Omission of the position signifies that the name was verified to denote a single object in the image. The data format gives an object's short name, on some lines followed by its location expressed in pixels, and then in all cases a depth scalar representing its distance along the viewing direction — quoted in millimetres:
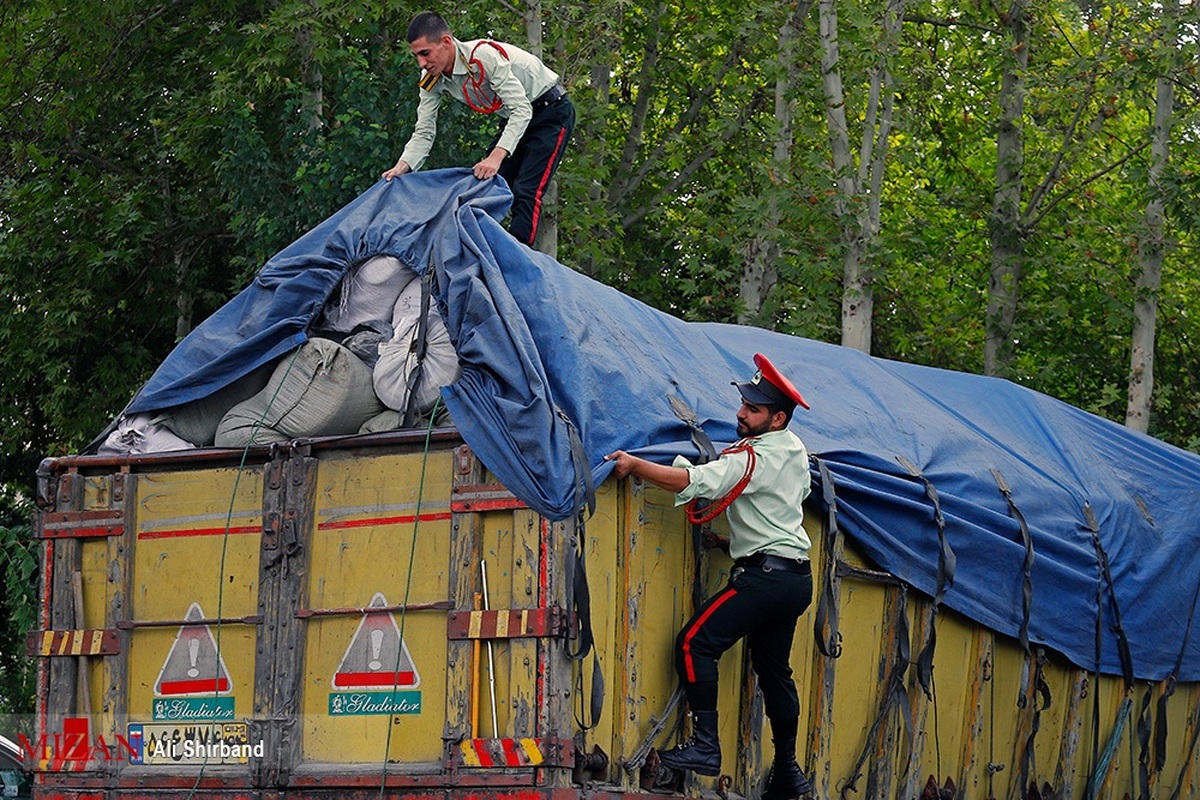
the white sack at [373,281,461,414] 13719
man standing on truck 16609
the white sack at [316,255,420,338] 14555
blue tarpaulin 13367
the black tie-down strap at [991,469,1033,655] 17437
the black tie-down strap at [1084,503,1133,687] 18656
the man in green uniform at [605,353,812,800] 13352
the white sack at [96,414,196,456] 14742
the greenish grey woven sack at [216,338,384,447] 13984
